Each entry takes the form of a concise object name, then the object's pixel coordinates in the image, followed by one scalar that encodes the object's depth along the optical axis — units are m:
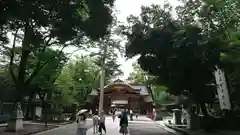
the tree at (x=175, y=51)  10.68
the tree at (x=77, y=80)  20.03
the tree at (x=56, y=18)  5.69
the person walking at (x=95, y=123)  11.99
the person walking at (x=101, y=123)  11.06
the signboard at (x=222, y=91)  12.64
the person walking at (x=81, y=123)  7.30
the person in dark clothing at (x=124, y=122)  10.55
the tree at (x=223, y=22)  8.70
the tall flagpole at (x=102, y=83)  17.99
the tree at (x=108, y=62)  16.95
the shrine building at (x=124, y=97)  32.07
